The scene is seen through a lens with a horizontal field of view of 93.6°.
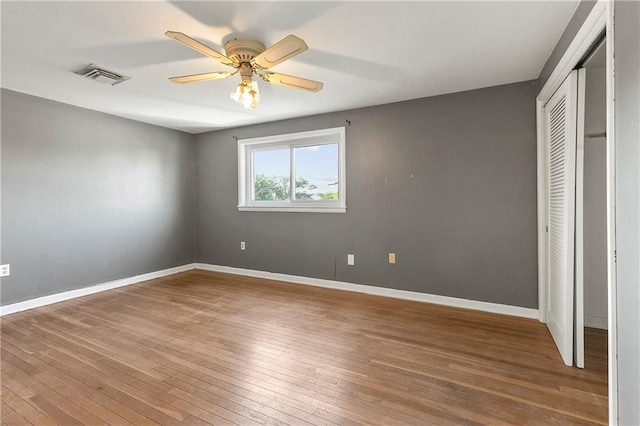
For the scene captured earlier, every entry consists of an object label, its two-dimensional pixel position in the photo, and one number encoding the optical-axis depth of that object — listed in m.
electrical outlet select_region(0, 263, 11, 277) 2.99
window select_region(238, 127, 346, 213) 3.90
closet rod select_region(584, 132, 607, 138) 2.44
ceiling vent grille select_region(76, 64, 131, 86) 2.49
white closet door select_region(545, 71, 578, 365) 1.96
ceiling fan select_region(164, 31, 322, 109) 1.83
